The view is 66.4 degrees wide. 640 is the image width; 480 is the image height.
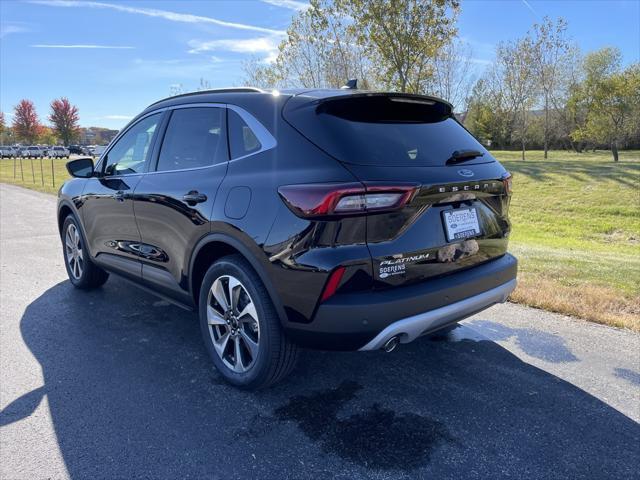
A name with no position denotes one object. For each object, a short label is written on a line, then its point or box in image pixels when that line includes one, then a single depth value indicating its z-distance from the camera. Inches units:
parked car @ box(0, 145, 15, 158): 2773.6
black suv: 98.3
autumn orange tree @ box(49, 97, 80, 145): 3518.7
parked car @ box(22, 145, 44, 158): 2765.7
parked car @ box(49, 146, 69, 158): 2687.5
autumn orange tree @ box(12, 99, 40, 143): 3491.6
